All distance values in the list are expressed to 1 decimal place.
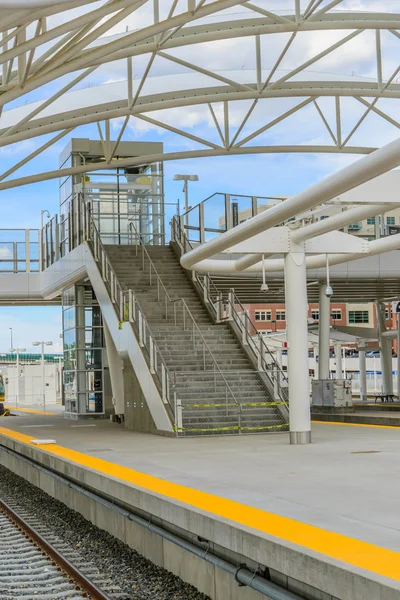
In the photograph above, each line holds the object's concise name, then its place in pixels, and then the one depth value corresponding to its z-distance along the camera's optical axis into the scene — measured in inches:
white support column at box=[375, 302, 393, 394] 1707.7
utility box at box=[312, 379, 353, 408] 1216.2
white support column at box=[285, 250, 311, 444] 687.1
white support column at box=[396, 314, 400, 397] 1593.3
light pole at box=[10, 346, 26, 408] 2284.1
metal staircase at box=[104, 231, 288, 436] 839.1
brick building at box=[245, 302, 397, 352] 4741.6
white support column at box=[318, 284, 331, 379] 1364.4
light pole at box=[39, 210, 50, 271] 1626.5
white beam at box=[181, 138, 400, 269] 465.1
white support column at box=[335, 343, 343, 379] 2412.6
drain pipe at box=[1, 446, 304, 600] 287.4
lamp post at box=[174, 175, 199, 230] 1321.4
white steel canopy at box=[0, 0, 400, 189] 685.3
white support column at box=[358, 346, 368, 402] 1964.6
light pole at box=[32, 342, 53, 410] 2074.7
